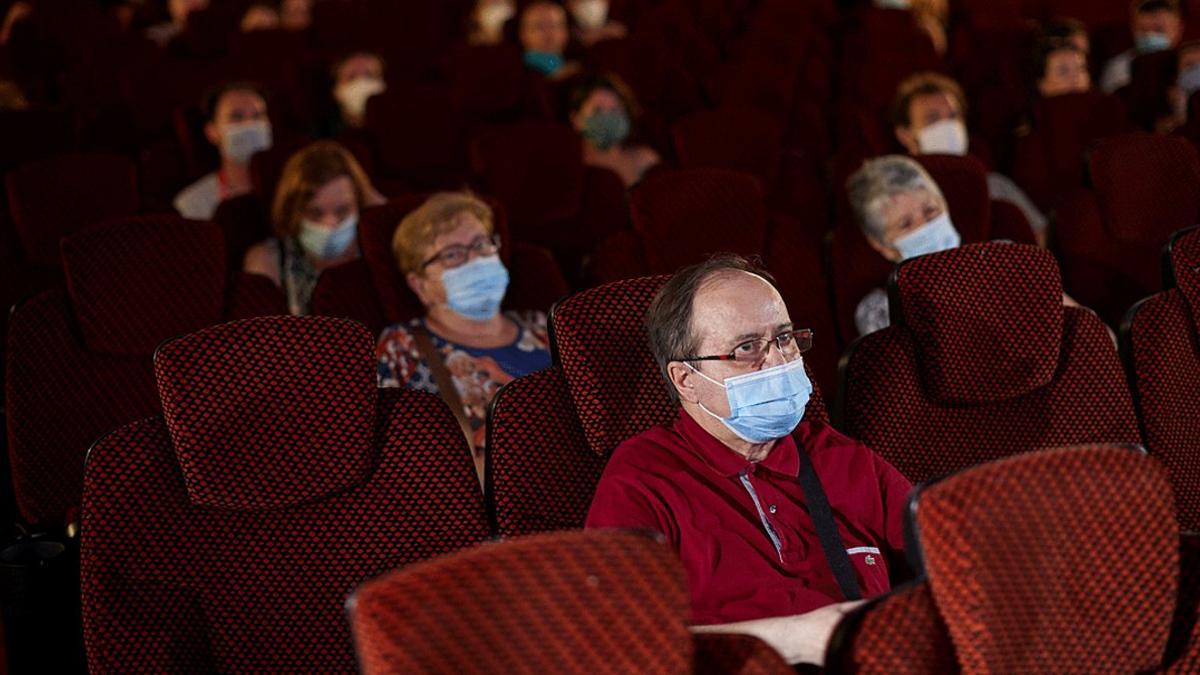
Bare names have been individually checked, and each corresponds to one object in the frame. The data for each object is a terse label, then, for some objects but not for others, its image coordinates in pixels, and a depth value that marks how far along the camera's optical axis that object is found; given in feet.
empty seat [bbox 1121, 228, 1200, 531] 8.32
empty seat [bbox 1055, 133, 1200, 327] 11.69
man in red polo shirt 6.35
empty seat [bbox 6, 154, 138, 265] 12.08
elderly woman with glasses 9.53
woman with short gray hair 10.65
